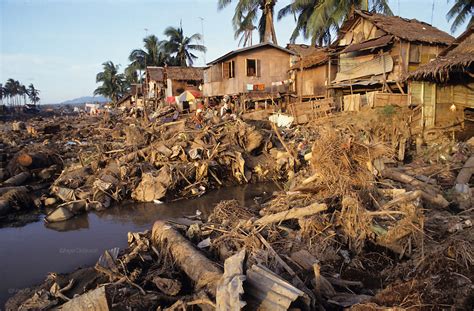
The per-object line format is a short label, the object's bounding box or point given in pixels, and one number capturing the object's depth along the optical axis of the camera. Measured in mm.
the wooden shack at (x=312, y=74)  20688
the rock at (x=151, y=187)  10734
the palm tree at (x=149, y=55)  41656
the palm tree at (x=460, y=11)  23234
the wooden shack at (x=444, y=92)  12055
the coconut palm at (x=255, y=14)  27453
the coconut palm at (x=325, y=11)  21953
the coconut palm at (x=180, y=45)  37938
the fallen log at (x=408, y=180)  7305
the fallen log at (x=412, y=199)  5988
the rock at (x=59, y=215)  9305
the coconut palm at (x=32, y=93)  85294
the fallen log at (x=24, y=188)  10669
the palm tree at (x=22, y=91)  76012
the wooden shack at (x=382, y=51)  16234
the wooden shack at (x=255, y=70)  22938
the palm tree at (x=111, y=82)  54062
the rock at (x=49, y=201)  10531
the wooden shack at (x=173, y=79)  31438
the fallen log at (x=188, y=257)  4539
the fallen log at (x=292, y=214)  6113
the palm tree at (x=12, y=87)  71500
